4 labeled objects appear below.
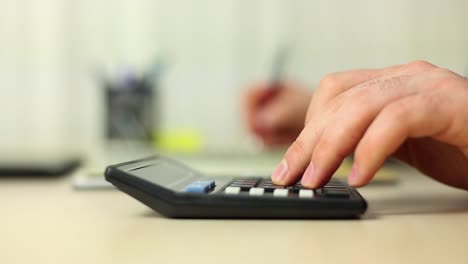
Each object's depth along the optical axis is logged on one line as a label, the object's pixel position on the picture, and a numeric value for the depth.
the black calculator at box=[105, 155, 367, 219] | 0.49
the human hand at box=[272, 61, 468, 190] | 0.48
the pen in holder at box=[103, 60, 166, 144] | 1.59
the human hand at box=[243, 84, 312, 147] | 1.52
